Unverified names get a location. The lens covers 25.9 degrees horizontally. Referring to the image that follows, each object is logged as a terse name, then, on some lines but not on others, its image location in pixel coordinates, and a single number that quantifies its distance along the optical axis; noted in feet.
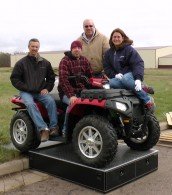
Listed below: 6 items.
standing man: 21.52
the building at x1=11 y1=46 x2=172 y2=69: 238.27
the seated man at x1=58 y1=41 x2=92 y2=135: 18.81
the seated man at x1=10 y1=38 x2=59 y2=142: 19.39
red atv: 16.21
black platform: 16.25
